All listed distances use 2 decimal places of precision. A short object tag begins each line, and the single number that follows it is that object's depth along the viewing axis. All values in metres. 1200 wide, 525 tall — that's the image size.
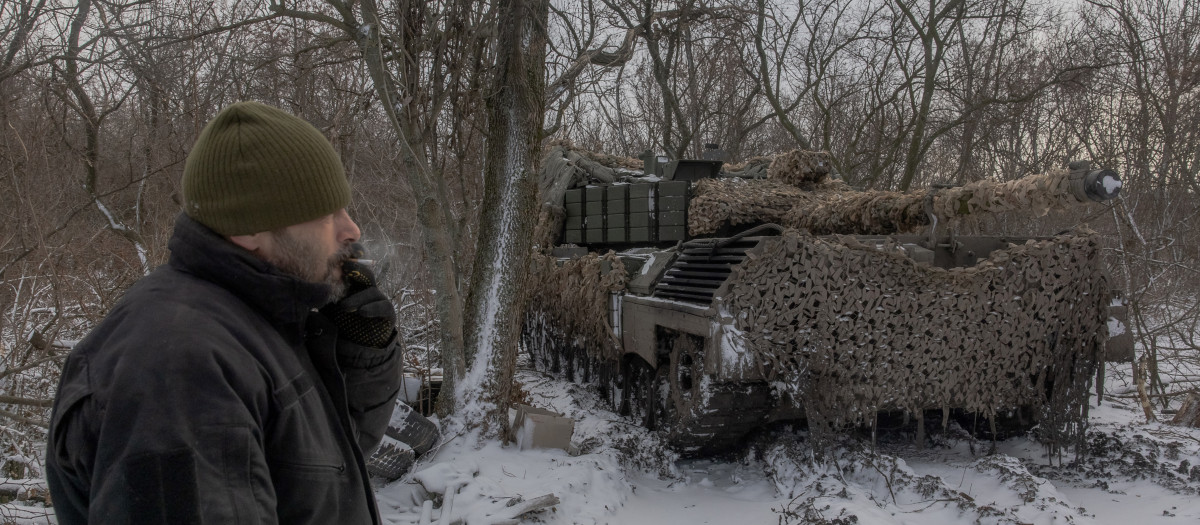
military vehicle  4.98
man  1.10
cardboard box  5.85
